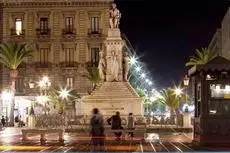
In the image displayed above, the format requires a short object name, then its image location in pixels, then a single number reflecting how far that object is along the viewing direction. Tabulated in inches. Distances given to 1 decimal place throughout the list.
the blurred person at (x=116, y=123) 1366.9
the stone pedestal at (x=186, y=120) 1935.3
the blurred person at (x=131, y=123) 1433.3
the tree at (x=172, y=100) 2738.7
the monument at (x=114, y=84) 1841.8
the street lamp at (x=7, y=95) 2841.0
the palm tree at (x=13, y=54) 3003.4
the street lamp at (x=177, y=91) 2704.5
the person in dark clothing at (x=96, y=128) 1084.5
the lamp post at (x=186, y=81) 2309.8
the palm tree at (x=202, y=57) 3562.0
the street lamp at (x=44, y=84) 2878.9
